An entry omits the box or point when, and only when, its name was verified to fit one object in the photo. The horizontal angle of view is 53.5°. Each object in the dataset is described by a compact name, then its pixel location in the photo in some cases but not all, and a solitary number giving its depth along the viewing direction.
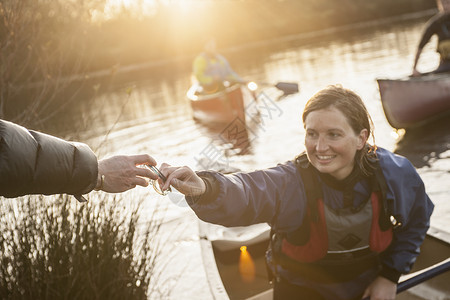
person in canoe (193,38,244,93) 14.08
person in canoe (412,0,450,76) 9.09
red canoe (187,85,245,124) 12.75
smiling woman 2.31
